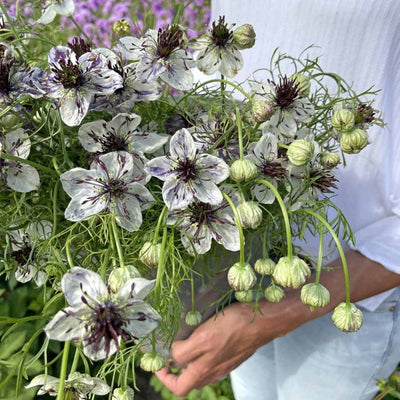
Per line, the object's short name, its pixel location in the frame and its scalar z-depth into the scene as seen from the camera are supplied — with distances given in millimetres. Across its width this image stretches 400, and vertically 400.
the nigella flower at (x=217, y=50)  427
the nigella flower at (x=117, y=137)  383
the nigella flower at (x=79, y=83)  364
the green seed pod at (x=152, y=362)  419
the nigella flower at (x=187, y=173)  375
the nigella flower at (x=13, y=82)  362
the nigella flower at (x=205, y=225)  401
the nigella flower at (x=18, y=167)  367
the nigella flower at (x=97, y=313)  312
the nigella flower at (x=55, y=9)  434
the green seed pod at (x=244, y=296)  503
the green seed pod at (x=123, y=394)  384
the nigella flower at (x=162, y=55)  387
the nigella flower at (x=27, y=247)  439
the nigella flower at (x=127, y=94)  387
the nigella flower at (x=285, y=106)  414
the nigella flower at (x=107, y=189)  370
